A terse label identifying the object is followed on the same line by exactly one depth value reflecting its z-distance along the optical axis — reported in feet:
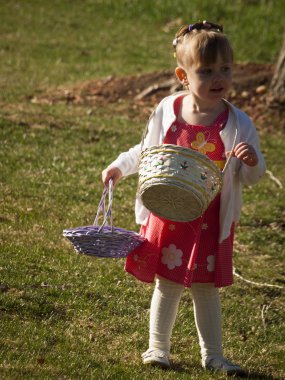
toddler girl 21.33
